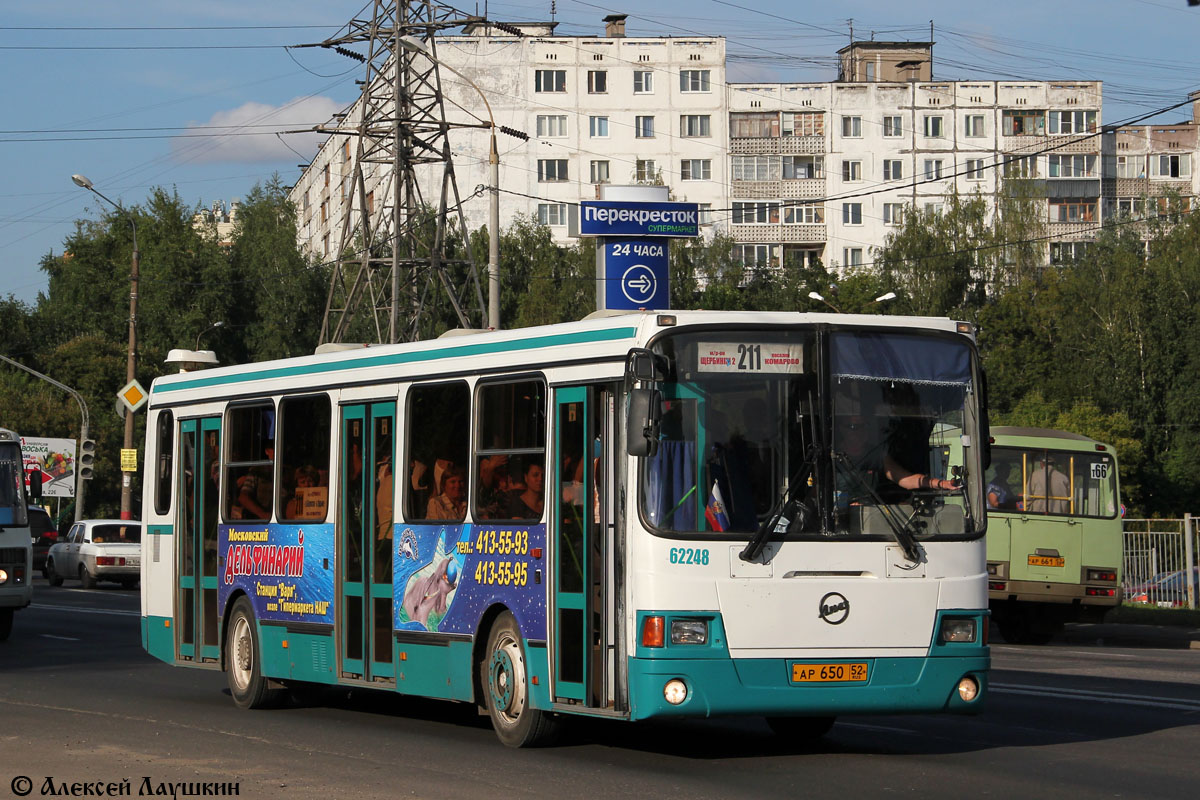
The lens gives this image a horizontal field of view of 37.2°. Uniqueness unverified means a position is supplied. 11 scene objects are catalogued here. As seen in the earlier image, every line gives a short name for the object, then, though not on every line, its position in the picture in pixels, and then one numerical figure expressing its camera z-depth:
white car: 40.78
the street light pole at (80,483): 49.46
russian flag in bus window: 10.23
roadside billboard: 63.73
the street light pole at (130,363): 42.34
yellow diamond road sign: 39.50
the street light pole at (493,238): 33.84
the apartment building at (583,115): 89.00
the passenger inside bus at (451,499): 12.06
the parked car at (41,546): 41.84
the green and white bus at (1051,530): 25.72
